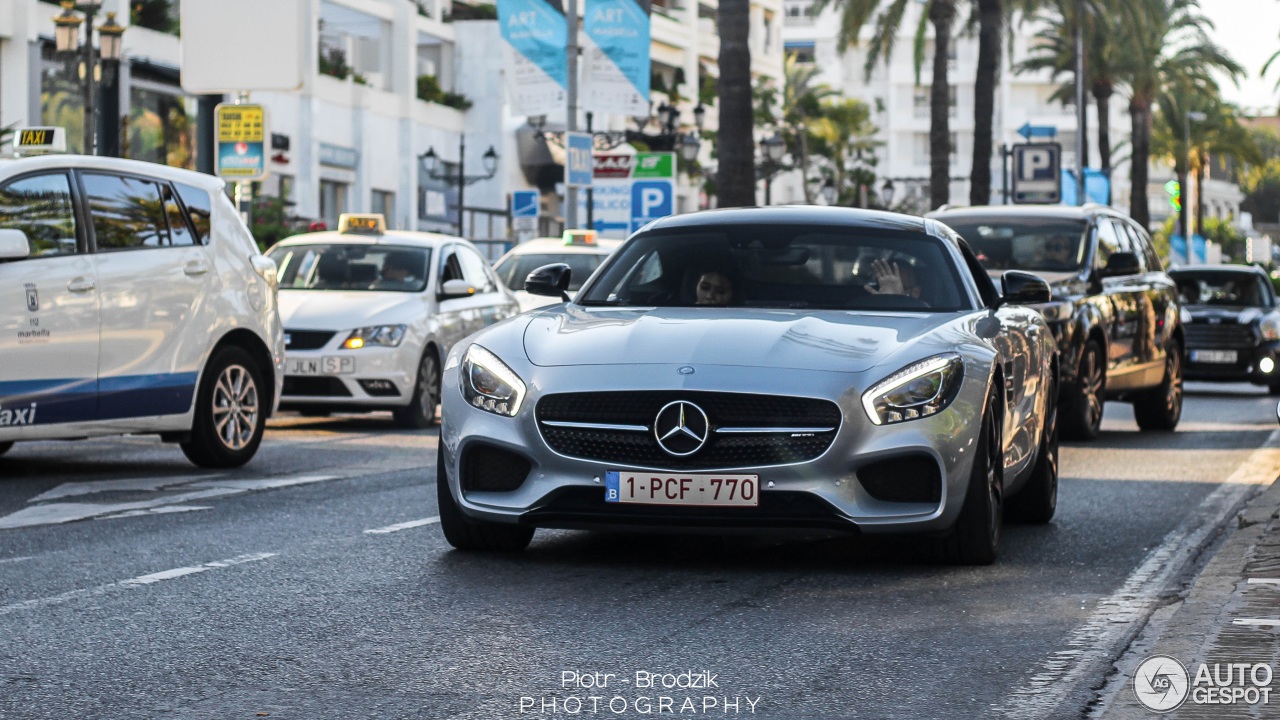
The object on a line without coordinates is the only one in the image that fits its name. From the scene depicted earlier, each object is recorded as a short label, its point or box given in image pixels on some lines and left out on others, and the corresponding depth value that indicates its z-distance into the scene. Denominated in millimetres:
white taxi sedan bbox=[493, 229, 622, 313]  23391
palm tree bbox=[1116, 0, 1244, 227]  67750
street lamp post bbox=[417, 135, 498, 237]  51531
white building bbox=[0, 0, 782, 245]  38469
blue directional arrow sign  57219
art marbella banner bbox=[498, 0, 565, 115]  31766
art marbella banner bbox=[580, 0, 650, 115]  31875
